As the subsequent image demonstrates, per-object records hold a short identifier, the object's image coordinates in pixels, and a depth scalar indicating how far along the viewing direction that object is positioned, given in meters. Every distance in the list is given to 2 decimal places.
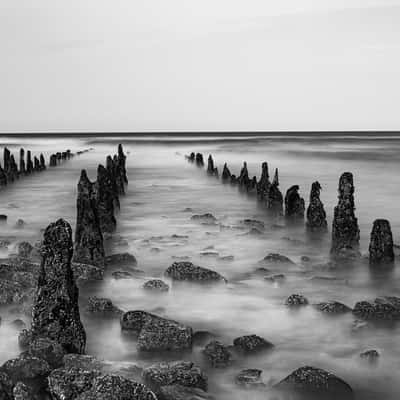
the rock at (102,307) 13.97
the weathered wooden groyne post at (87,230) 18.58
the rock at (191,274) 16.86
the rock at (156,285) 16.22
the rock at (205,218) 28.81
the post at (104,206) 25.14
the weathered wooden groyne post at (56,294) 11.10
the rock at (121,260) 18.94
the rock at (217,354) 11.29
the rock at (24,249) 20.05
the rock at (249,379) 10.60
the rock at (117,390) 7.88
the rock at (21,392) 8.72
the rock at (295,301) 15.11
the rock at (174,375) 9.85
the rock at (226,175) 48.79
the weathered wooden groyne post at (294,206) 28.42
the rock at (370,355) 11.93
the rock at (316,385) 10.02
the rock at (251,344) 12.09
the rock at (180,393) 9.13
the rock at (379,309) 13.88
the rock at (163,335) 11.86
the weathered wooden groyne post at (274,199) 31.84
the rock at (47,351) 10.38
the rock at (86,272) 16.78
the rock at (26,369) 9.60
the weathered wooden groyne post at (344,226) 21.17
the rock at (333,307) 14.51
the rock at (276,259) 19.83
